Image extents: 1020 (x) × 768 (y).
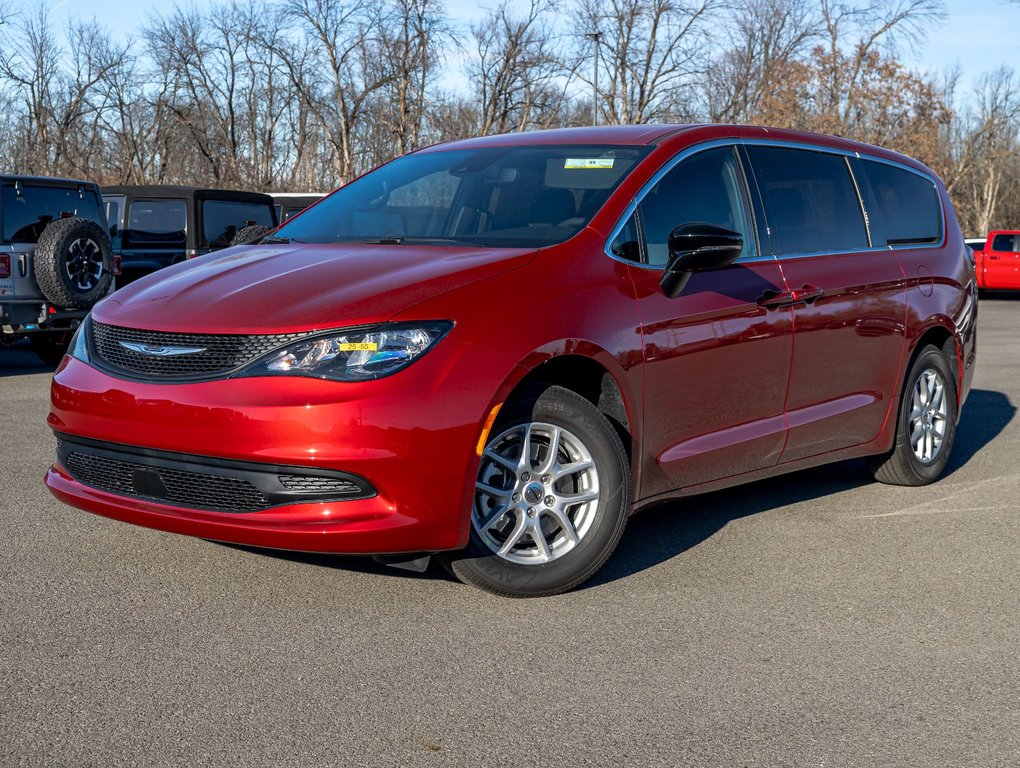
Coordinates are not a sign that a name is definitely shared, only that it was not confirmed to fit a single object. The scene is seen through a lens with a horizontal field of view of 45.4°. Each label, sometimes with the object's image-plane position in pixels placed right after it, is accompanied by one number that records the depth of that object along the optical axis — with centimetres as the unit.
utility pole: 3697
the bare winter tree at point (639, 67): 4703
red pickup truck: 3081
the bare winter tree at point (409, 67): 3997
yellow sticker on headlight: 396
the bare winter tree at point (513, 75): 4269
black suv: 1452
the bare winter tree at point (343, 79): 4097
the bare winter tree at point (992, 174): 6856
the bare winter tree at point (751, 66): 5000
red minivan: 397
